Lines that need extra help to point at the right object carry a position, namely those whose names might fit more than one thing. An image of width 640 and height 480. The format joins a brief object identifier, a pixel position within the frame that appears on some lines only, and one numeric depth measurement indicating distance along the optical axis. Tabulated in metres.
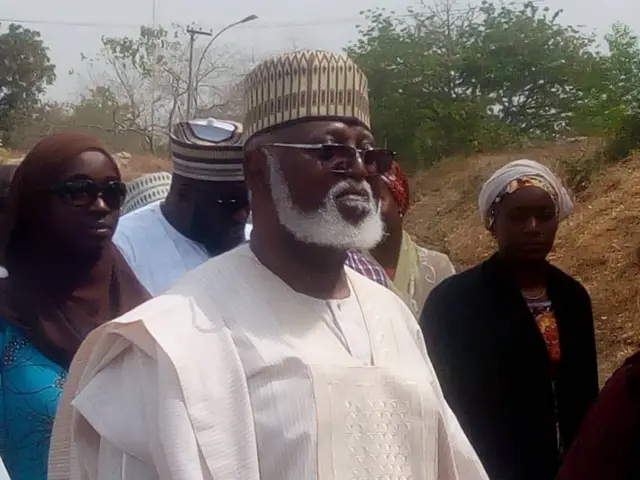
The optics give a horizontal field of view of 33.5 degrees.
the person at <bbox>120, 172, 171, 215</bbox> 5.16
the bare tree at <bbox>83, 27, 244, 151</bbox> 41.69
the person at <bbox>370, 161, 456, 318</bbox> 4.57
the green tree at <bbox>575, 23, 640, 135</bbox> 17.95
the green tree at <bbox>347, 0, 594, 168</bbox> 25.08
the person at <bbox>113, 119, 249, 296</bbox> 3.93
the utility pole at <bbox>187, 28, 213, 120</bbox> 38.34
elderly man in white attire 2.20
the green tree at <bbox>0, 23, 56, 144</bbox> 41.53
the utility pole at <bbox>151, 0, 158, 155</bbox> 42.19
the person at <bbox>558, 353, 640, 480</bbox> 2.82
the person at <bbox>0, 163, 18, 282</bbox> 3.74
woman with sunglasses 2.89
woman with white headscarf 3.91
